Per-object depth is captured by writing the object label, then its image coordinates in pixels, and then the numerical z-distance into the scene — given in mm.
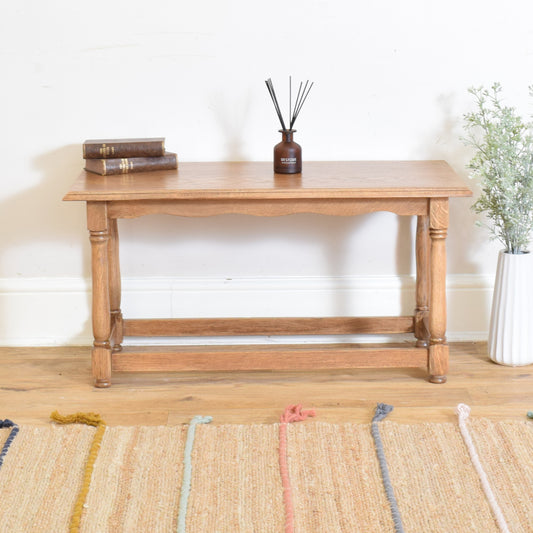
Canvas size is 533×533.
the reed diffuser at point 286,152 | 2625
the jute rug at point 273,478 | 1942
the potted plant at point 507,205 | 2648
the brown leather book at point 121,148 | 2656
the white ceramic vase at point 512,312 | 2734
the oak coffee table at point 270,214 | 2473
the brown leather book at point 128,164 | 2646
